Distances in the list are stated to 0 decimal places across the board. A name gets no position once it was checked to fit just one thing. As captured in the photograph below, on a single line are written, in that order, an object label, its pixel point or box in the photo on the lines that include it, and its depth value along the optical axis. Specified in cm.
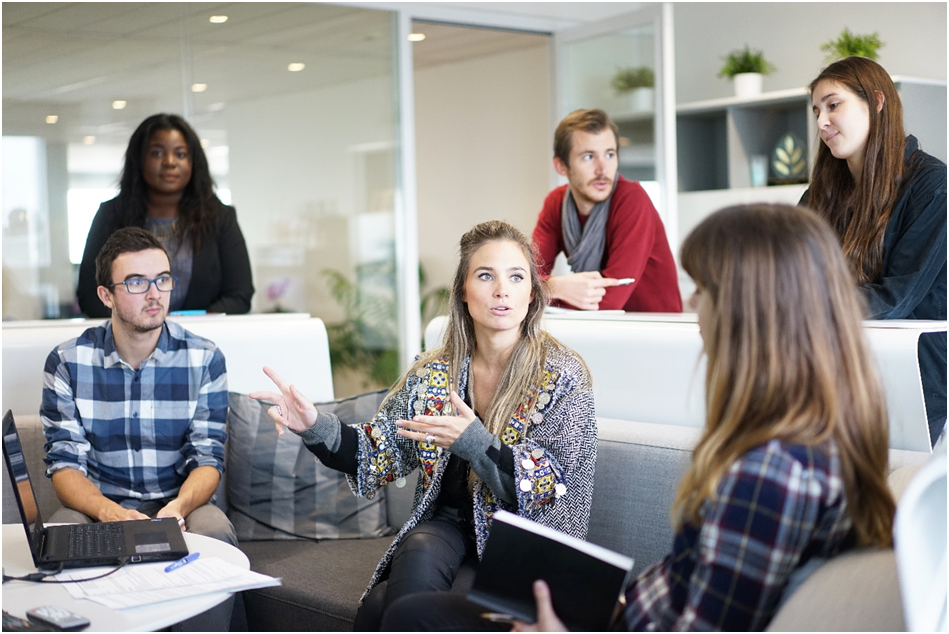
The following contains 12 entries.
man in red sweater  293
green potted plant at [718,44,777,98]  519
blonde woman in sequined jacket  194
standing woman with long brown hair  201
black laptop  175
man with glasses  251
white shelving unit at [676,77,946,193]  454
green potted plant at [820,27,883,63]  455
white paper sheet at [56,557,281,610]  157
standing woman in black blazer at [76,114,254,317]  343
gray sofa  217
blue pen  172
